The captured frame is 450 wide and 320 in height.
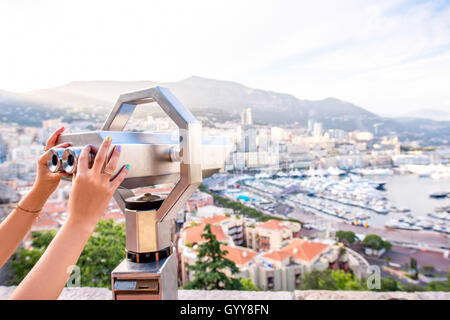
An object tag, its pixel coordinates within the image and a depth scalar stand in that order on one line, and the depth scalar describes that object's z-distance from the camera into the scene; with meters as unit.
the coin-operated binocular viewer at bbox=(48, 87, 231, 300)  0.47
